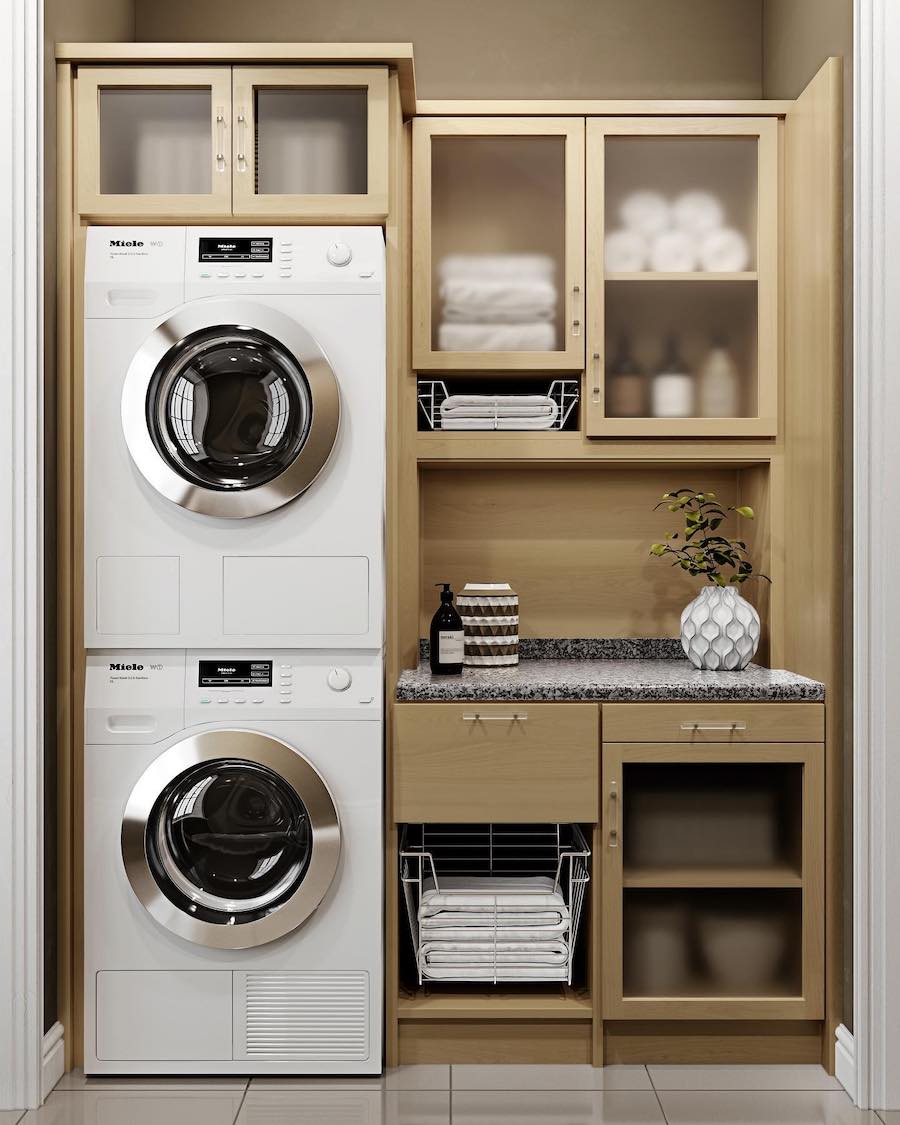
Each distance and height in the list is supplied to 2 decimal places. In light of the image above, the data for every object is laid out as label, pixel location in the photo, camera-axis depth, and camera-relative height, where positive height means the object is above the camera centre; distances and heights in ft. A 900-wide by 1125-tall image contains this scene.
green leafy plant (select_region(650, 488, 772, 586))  8.54 +0.04
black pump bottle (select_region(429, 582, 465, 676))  8.00 -0.74
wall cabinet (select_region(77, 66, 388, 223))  7.30 +3.01
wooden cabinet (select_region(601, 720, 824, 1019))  7.34 -2.48
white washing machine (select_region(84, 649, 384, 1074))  7.21 -2.38
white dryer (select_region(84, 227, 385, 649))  7.16 +0.62
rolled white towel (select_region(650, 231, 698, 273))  8.30 +2.49
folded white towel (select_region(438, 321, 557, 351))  8.25 +1.77
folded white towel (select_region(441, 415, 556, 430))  8.38 +1.06
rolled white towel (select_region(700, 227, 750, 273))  8.28 +2.48
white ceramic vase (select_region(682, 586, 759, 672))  8.12 -0.67
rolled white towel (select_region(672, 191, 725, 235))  8.27 +2.81
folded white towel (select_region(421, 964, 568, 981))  7.52 -3.22
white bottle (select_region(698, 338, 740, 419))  8.32 +1.43
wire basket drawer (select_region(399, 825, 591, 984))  7.54 -2.89
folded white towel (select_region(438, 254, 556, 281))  8.27 +2.35
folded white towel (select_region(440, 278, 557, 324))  8.26 +2.07
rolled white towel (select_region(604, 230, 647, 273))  8.30 +2.50
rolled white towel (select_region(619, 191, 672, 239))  8.29 +2.81
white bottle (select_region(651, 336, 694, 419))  8.32 +1.39
